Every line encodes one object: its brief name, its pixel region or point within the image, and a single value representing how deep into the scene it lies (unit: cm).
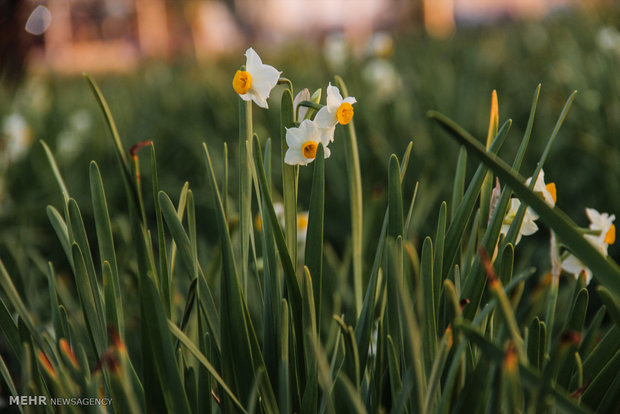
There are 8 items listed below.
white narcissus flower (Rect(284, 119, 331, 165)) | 57
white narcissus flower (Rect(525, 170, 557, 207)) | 56
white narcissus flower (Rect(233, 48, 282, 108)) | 57
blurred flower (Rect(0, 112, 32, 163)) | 193
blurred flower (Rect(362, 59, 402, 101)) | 232
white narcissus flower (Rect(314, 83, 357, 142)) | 56
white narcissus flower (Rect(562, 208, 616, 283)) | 57
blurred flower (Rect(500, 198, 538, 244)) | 59
